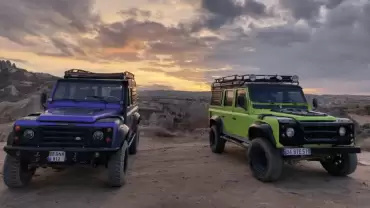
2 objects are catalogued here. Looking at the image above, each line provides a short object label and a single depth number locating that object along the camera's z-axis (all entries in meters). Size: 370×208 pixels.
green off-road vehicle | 6.79
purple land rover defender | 5.97
